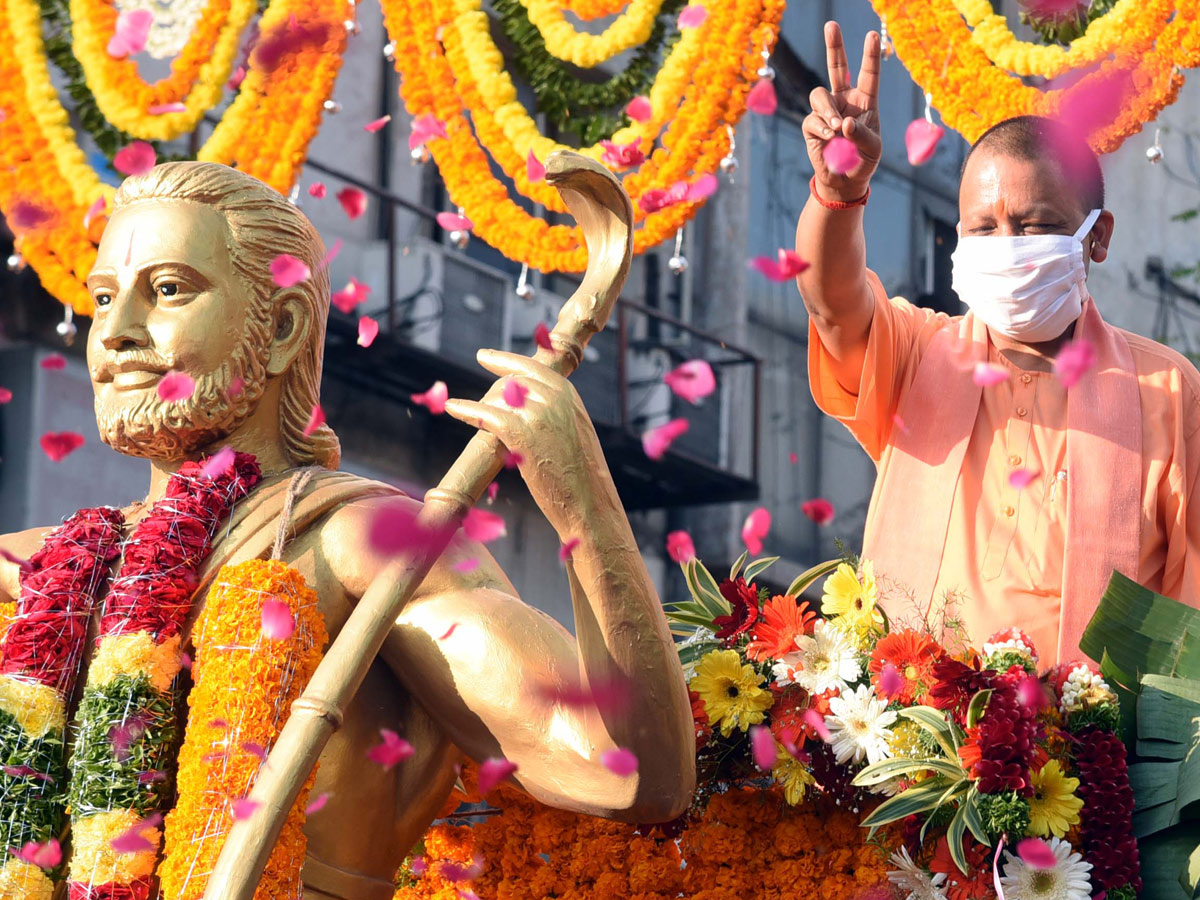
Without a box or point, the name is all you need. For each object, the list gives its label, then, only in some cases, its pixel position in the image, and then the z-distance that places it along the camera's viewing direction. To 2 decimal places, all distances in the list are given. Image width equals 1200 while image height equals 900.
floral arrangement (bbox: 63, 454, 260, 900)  5.91
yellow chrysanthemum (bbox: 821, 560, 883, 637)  6.51
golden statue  5.68
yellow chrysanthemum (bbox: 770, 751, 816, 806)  6.38
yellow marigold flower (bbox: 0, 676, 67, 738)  6.19
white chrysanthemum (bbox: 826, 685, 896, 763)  6.24
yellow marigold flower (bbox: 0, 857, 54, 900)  6.01
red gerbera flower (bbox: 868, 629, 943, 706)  6.25
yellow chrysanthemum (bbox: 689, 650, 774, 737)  6.51
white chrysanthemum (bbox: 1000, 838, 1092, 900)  5.93
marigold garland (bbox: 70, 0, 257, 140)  12.79
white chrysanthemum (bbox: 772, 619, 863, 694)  6.42
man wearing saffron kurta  6.98
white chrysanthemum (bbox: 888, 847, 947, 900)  6.15
